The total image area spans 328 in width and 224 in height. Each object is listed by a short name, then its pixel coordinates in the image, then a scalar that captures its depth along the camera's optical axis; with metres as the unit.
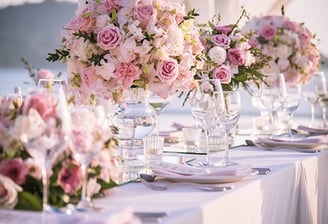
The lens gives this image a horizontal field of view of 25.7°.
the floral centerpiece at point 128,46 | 2.17
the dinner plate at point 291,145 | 2.70
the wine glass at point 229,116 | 2.22
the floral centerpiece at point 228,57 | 2.83
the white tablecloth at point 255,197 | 1.59
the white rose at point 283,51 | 3.74
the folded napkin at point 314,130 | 3.34
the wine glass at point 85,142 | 1.39
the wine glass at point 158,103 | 2.36
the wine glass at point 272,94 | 2.98
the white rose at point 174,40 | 2.21
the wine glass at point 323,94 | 3.82
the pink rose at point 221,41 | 2.90
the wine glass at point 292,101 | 3.13
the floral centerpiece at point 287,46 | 3.75
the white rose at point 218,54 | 2.84
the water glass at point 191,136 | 2.88
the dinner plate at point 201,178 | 1.84
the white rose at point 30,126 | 1.35
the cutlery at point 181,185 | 1.79
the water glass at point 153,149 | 2.24
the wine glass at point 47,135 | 1.33
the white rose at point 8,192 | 1.38
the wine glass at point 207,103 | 2.11
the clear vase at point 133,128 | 2.21
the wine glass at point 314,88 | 3.82
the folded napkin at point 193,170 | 1.88
